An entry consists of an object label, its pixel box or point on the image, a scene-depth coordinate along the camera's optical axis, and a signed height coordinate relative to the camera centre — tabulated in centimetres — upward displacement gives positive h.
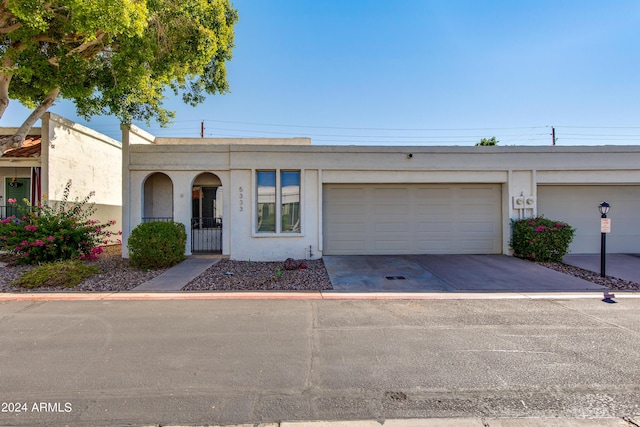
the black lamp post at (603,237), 774 -61
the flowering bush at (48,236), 882 -73
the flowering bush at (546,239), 937 -81
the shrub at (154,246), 836 -94
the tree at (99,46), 655 +411
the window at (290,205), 1030 +21
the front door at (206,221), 1130 -36
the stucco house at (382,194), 1016 +61
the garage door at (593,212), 1089 +3
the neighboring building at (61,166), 1046 +161
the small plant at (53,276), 677 -147
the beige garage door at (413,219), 1077 -23
